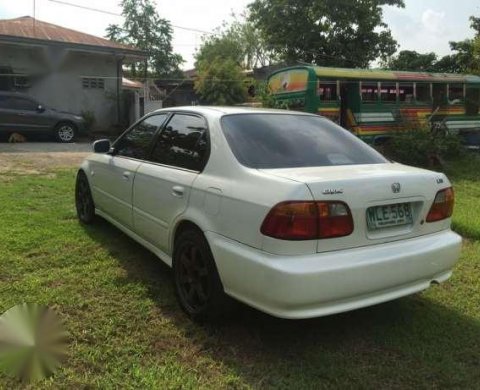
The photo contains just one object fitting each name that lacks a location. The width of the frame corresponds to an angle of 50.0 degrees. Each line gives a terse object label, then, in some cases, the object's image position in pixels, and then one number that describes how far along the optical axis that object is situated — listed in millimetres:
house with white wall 17641
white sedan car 2859
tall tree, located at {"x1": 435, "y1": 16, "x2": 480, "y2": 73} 24888
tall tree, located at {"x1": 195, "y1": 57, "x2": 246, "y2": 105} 28812
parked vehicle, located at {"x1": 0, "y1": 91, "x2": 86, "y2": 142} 15266
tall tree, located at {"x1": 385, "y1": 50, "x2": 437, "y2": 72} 36812
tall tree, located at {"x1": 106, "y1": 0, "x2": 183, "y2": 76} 40969
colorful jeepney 15289
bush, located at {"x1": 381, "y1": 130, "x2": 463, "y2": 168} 13055
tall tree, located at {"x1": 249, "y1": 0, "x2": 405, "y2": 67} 29781
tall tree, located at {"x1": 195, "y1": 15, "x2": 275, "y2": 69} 53469
